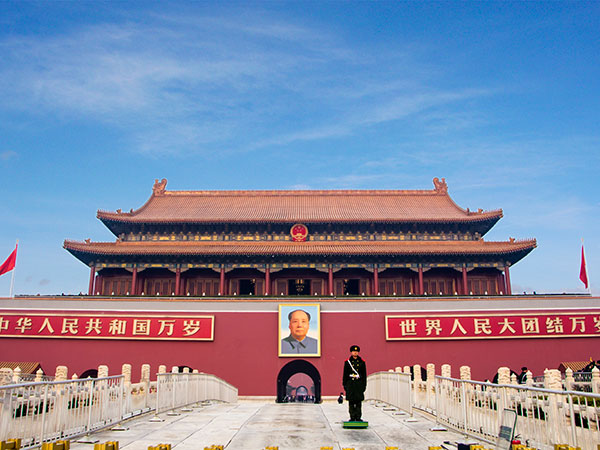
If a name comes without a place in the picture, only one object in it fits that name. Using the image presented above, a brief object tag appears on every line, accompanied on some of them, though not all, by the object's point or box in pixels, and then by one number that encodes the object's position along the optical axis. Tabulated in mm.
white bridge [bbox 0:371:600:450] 7285
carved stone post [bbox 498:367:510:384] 10841
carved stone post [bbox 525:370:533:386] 13805
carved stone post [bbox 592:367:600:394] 14953
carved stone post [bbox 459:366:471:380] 12438
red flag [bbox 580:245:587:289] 27016
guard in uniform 10280
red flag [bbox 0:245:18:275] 26578
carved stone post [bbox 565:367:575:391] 16280
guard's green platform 10375
